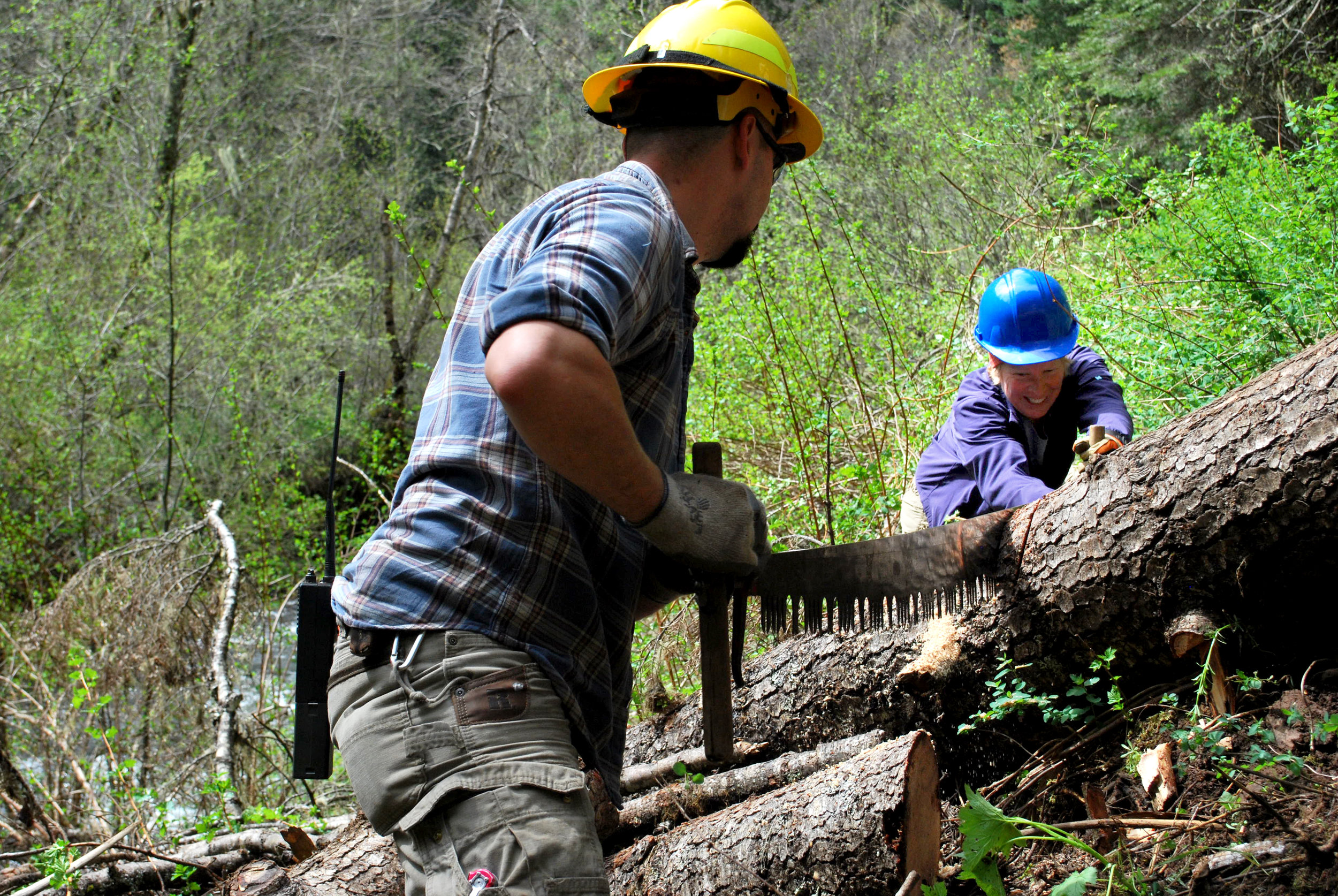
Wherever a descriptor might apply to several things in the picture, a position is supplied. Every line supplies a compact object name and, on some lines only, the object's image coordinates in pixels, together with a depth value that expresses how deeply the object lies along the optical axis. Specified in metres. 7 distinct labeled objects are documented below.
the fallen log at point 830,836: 2.39
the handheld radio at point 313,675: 2.19
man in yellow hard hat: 1.53
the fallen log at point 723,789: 3.05
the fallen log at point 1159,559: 2.24
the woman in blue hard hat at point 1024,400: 3.41
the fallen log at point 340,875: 3.06
